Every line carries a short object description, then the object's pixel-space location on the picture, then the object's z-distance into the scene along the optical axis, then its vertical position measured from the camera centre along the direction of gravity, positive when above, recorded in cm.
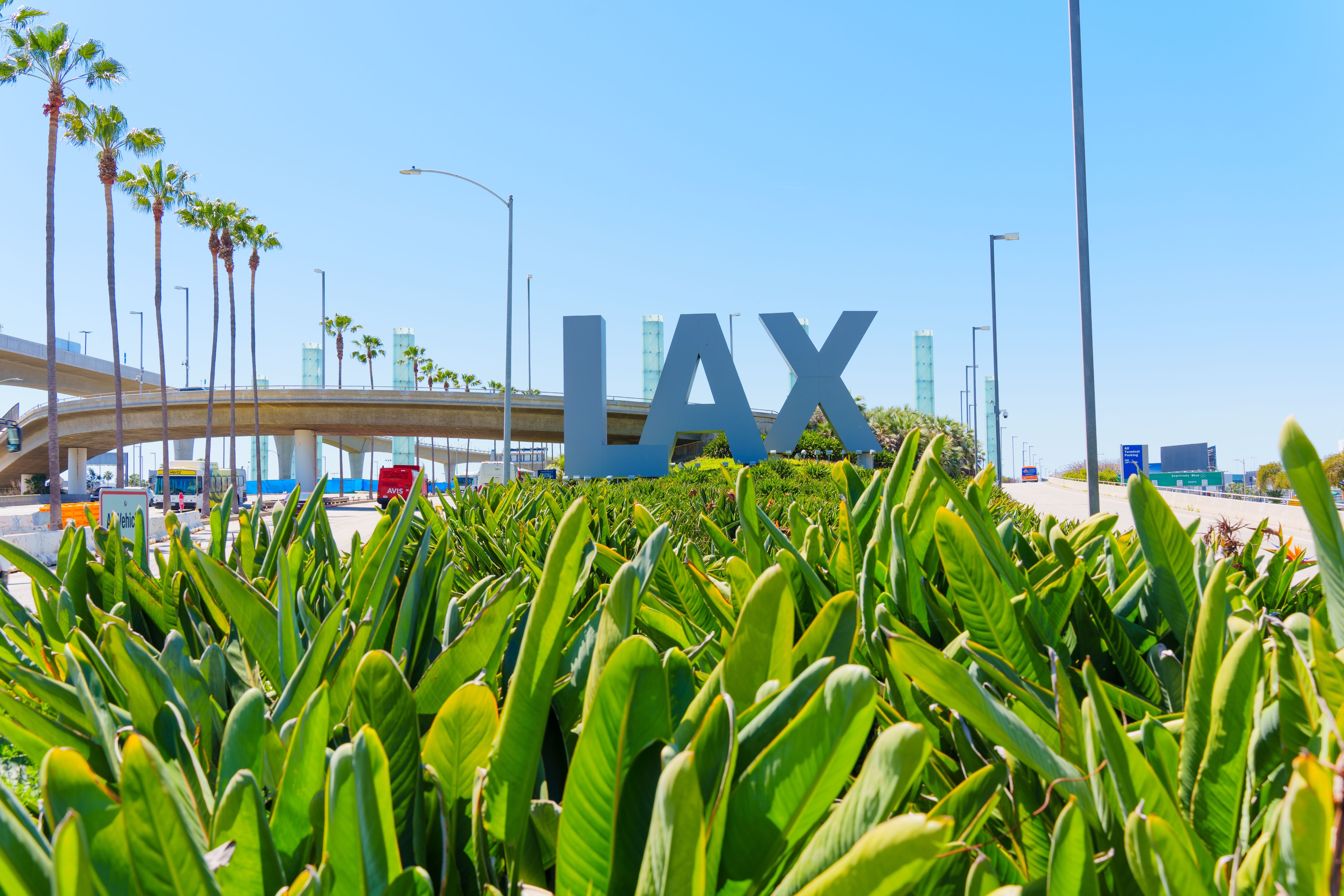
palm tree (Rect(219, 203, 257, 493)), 3769 +1111
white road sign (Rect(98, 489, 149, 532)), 1672 -63
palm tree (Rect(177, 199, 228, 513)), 3628 +1153
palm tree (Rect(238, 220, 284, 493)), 3956 +1159
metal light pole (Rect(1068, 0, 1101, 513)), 1058 +265
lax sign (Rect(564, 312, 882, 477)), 2212 +183
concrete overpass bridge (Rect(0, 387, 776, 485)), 4912 +338
